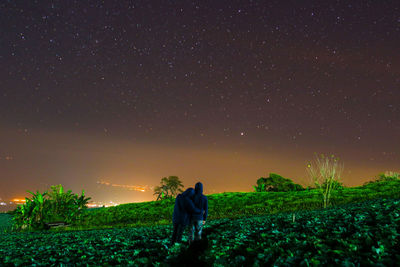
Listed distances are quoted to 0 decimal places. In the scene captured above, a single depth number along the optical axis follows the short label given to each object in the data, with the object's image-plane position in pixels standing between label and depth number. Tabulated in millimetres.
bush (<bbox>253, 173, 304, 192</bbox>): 71750
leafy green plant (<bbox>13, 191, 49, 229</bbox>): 34438
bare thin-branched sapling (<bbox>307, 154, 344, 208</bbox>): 31088
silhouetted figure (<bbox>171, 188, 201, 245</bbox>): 12328
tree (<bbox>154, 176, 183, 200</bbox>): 79125
